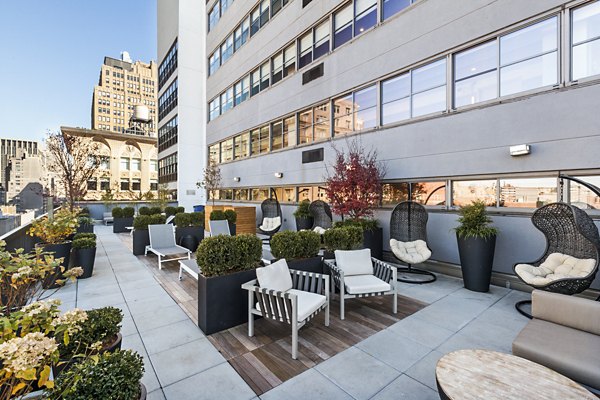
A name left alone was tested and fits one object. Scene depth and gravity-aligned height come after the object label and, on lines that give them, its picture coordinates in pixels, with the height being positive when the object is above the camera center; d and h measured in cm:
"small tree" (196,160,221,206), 1731 +122
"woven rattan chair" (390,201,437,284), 629 -106
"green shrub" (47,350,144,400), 154 -106
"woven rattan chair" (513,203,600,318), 413 -89
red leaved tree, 783 +25
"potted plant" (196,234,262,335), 379 -118
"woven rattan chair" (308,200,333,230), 1020 -70
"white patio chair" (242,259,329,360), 329 -133
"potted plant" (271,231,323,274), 464 -90
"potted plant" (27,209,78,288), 589 -76
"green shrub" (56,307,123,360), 221 -113
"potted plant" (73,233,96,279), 625 -129
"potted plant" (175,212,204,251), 941 -104
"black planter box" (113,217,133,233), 1380 -135
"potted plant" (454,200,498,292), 540 -99
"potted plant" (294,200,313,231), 1055 -79
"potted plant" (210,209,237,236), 1094 -79
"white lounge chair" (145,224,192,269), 749 -122
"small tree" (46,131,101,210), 1184 +167
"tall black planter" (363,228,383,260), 761 -125
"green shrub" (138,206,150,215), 1404 -73
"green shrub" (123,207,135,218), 1381 -76
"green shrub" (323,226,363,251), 531 -82
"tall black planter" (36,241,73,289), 552 -115
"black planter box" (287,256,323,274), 454 -114
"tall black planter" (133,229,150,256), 863 -138
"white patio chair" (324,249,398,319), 423 -134
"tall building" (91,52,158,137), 8506 +3297
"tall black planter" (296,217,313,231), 1053 -101
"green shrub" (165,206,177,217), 1619 -84
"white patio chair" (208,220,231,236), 904 -101
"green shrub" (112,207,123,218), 1387 -81
